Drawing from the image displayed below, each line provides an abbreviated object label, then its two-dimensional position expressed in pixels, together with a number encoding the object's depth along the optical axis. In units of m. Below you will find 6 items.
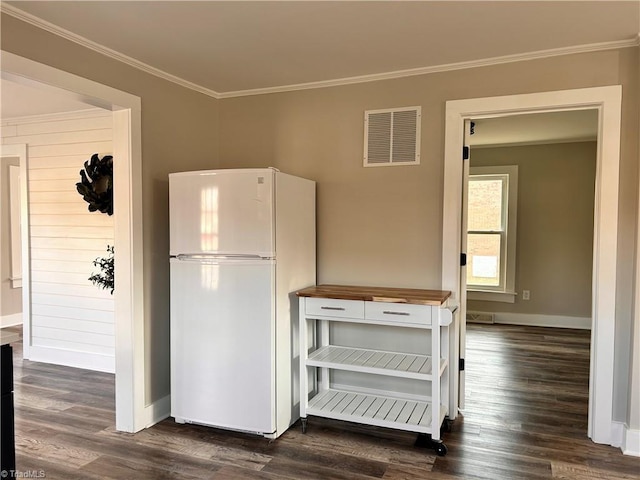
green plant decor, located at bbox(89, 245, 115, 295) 4.09
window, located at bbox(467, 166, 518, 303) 6.11
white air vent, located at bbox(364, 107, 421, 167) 3.12
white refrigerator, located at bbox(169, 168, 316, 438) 2.79
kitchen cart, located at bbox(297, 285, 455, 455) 2.65
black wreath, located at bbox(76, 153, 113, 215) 4.11
